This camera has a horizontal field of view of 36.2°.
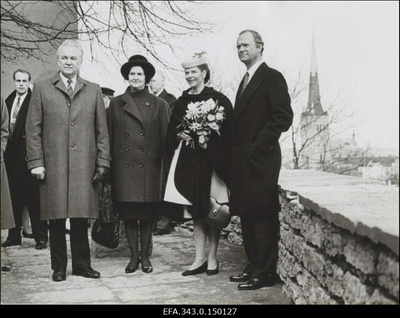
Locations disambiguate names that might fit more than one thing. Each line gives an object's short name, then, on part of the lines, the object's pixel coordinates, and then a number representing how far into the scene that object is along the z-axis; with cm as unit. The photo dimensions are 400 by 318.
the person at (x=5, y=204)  504
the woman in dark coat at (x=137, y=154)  549
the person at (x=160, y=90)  747
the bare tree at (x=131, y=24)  827
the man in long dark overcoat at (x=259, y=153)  468
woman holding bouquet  510
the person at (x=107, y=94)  747
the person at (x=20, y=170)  690
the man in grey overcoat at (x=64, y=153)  504
